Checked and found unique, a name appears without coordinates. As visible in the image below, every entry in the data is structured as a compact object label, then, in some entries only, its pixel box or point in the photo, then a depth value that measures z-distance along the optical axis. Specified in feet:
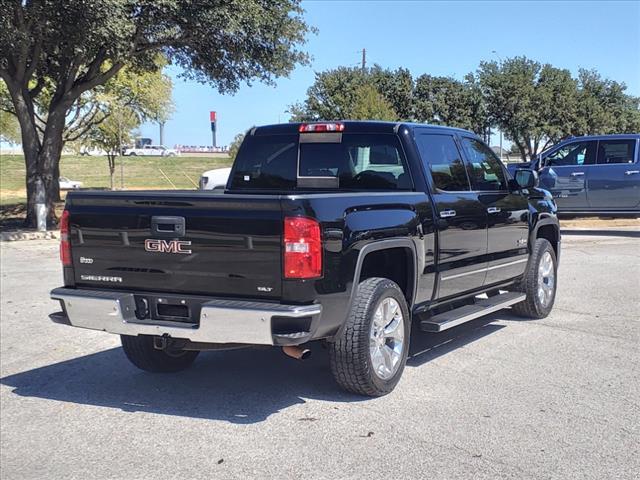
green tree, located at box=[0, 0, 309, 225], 48.91
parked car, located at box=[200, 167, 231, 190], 56.24
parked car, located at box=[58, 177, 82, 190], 139.99
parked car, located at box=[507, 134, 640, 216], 48.96
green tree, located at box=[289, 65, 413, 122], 107.14
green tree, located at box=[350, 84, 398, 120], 93.50
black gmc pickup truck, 14.06
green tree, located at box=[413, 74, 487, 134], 116.67
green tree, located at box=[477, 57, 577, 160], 116.98
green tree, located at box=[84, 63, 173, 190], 92.12
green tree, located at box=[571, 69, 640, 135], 128.67
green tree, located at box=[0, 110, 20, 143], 121.18
